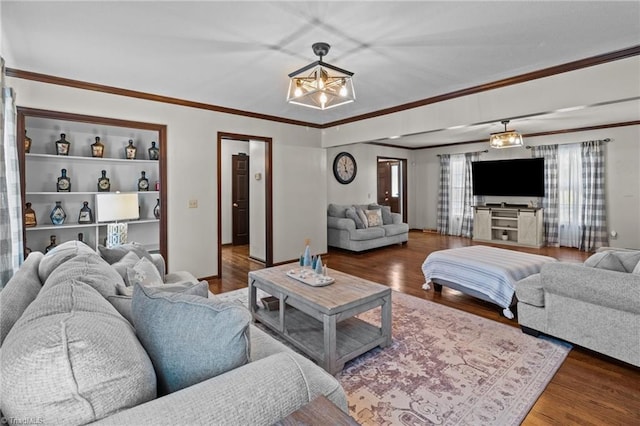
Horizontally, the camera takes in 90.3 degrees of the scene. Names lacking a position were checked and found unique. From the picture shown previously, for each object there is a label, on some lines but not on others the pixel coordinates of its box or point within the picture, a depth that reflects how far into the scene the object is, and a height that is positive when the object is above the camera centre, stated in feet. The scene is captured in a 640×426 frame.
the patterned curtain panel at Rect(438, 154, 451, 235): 27.99 +0.92
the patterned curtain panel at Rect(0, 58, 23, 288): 6.94 +0.29
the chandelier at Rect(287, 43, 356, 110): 8.55 +3.34
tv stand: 22.21 -1.57
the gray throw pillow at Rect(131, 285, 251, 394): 3.32 -1.42
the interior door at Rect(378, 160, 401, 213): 31.58 +2.12
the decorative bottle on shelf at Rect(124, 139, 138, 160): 14.48 +2.54
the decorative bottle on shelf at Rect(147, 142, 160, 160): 14.89 +2.56
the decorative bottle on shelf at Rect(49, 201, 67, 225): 12.84 -0.28
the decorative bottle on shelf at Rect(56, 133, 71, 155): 12.78 +2.50
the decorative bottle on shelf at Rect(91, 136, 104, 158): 13.60 +2.50
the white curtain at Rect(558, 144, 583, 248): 21.33 +0.57
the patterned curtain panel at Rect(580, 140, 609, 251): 20.18 +0.31
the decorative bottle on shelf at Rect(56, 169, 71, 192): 12.95 +1.02
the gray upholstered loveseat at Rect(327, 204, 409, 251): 20.53 -1.53
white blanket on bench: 10.52 -2.32
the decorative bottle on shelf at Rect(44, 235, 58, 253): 13.04 -1.44
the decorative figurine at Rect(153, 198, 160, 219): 14.91 -0.19
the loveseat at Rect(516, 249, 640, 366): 7.22 -2.52
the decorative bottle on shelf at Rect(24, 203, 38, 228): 11.78 -0.36
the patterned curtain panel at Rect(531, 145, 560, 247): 22.22 +0.77
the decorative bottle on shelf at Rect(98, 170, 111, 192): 14.06 +1.06
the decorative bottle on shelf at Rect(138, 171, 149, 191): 14.99 +1.09
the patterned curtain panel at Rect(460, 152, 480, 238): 26.40 +0.43
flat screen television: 22.75 +2.02
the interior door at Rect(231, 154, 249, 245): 24.00 +0.64
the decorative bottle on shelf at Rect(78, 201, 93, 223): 13.67 -0.31
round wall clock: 23.83 +2.91
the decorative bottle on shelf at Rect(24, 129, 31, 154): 11.30 +2.37
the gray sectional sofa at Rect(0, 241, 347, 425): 2.39 -1.40
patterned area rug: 6.12 -3.92
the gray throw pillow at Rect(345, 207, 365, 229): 21.43 -0.80
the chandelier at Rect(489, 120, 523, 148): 16.81 +3.43
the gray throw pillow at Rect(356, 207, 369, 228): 21.64 -0.75
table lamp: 12.39 -0.14
